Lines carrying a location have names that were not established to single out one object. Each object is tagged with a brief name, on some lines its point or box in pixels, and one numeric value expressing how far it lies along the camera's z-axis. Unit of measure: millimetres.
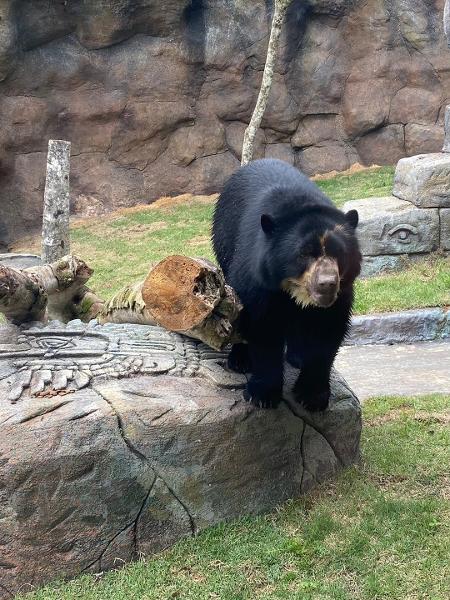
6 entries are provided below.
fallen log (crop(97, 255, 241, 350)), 3166
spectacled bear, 3285
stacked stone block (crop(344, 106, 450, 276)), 8266
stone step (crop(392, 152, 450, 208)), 8328
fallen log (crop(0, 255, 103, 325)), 3709
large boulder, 3100
